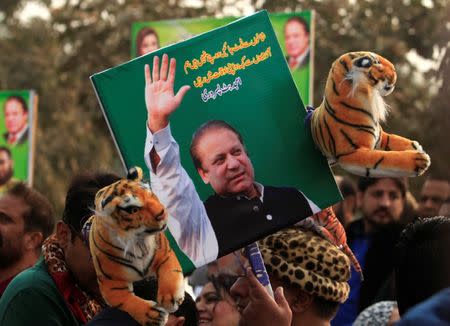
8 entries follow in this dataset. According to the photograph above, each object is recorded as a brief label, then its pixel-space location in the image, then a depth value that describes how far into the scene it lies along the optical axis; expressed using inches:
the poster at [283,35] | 500.6
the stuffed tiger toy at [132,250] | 174.6
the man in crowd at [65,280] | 237.5
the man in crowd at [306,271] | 224.7
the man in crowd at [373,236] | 380.5
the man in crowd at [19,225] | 332.3
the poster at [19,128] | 565.7
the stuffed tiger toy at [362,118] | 187.2
